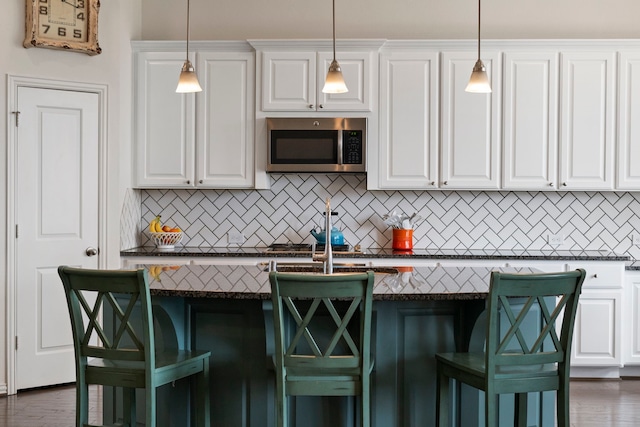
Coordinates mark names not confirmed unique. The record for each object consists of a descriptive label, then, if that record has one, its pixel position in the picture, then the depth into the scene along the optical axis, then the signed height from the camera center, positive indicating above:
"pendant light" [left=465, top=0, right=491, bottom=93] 3.46 +0.65
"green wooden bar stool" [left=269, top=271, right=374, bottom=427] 2.51 -0.56
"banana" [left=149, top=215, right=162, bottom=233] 5.23 -0.17
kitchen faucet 3.29 -0.24
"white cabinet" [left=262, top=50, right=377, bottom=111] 5.12 +0.92
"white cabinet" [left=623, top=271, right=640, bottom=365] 4.95 -0.81
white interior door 4.55 -0.08
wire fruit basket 5.19 -0.27
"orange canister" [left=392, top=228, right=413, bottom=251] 5.31 -0.26
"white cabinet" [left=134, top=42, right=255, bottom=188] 5.20 +0.64
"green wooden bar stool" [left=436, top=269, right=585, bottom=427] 2.58 -0.58
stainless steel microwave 5.14 +0.46
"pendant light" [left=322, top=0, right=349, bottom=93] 3.43 +0.63
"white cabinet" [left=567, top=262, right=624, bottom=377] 4.88 -0.72
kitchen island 2.99 -0.65
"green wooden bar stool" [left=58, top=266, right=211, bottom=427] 2.61 -0.61
